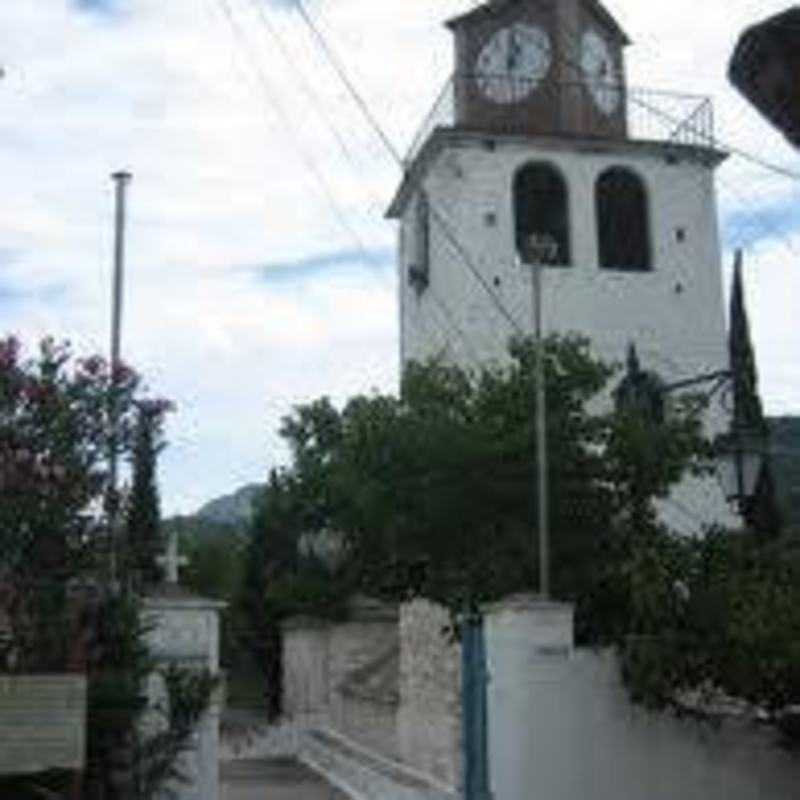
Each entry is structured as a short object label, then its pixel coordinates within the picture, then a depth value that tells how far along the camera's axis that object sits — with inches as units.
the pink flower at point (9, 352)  525.0
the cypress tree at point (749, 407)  638.5
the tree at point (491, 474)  791.7
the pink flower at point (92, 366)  534.6
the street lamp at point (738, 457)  612.7
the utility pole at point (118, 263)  595.3
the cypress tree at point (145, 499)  548.4
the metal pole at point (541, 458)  658.8
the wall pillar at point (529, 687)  636.1
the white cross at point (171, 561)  626.5
